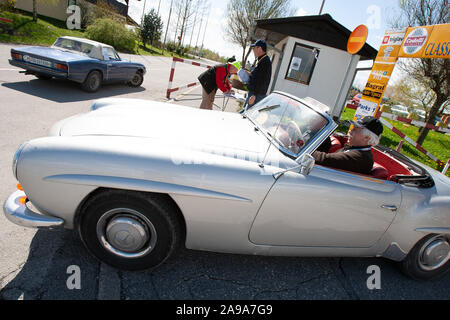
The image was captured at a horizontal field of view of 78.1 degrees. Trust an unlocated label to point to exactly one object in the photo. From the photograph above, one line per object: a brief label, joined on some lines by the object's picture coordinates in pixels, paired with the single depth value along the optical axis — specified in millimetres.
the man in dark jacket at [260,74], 4664
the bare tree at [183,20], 50406
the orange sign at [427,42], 5805
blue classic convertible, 6410
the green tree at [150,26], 38844
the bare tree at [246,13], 29203
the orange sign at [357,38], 6948
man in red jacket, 5477
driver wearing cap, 2385
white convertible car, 1836
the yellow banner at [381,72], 6715
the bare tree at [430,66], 10344
